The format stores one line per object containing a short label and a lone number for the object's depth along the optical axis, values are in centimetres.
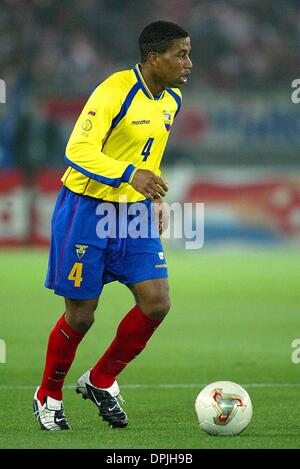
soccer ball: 995
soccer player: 1076
